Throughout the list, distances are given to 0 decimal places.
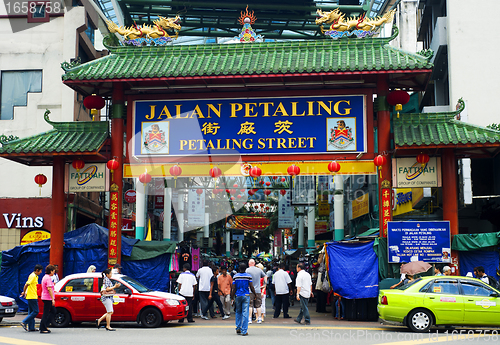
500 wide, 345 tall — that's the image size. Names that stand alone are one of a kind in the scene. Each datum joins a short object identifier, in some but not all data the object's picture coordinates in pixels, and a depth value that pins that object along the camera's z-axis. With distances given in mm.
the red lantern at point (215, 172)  17078
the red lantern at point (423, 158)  16859
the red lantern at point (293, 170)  16922
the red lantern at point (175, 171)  17328
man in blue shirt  13592
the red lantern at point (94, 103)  18453
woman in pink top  14352
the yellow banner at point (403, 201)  25891
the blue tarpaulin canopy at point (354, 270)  17234
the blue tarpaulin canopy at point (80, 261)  18578
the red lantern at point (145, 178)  17344
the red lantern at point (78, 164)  18031
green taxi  13891
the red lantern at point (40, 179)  18531
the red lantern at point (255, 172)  17031
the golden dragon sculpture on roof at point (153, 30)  18641
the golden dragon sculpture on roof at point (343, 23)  18078
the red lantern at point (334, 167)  16703
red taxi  15477
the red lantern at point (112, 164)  17438
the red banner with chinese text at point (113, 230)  17922
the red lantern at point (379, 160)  16469
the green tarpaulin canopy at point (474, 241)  16172
